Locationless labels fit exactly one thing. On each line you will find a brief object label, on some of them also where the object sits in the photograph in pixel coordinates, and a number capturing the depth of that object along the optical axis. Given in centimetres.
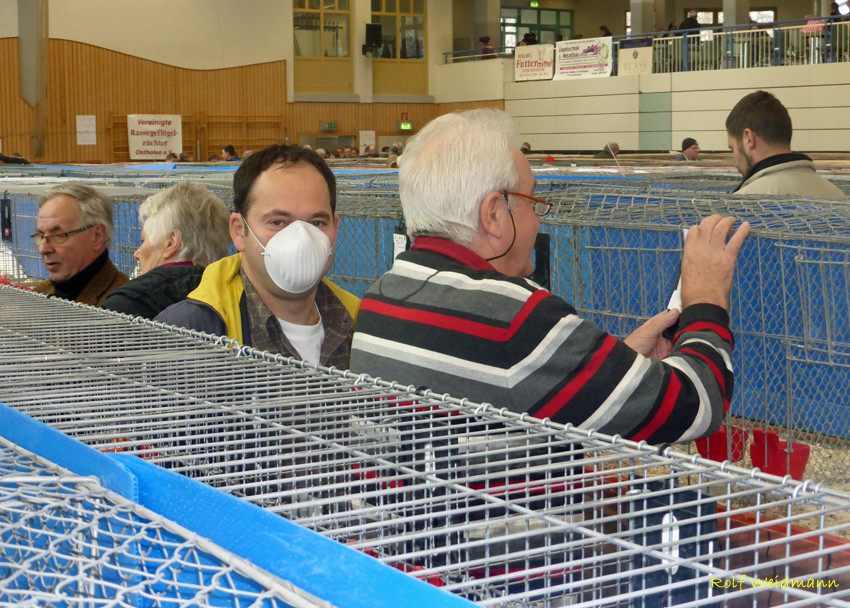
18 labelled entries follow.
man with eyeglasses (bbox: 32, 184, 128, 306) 396
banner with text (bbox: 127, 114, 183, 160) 2344
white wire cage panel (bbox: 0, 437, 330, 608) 70
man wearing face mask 247
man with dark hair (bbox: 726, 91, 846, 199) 479
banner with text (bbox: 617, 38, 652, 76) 2116
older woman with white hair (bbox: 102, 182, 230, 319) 310
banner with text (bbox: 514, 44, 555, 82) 2325
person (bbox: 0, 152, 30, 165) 1574
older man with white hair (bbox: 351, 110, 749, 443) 162
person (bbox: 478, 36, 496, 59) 2498
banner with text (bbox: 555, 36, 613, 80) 2191
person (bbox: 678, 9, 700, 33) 2181
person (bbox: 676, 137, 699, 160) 1360
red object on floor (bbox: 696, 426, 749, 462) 365
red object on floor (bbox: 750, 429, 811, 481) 362
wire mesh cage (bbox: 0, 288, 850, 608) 81
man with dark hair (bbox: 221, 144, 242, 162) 2053
